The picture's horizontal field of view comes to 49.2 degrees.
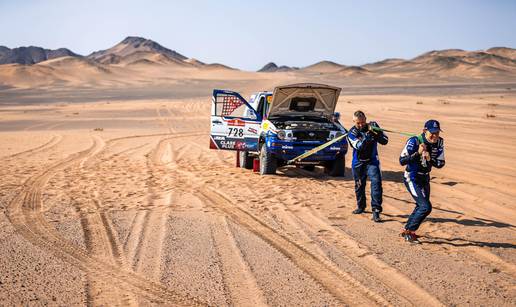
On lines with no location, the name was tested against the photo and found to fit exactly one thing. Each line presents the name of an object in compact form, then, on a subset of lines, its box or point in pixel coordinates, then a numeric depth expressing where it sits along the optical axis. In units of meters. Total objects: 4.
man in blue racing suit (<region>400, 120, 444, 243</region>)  7.14
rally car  12.34
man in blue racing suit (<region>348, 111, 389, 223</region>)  8.45
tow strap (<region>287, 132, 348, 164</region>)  11.86
